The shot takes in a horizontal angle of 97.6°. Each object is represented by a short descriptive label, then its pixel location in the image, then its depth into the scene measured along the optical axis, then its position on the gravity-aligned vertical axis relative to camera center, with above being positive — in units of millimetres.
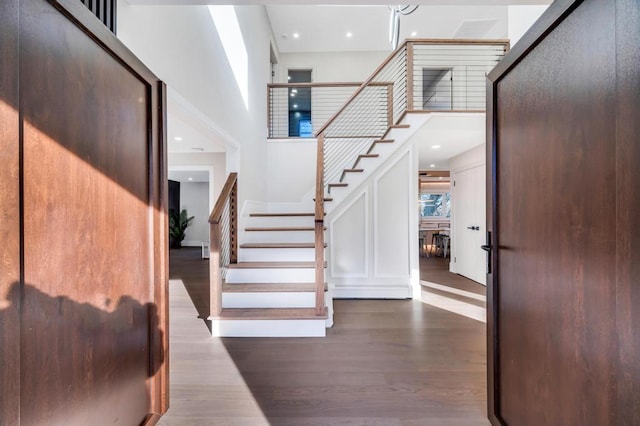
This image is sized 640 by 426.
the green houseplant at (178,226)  8766 -348
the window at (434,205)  11070 +383
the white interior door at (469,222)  4547 -141
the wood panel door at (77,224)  795 -32
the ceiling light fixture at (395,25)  3037 +2168
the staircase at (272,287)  2592 -750
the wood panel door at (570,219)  765 -19
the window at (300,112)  7602 +2899
